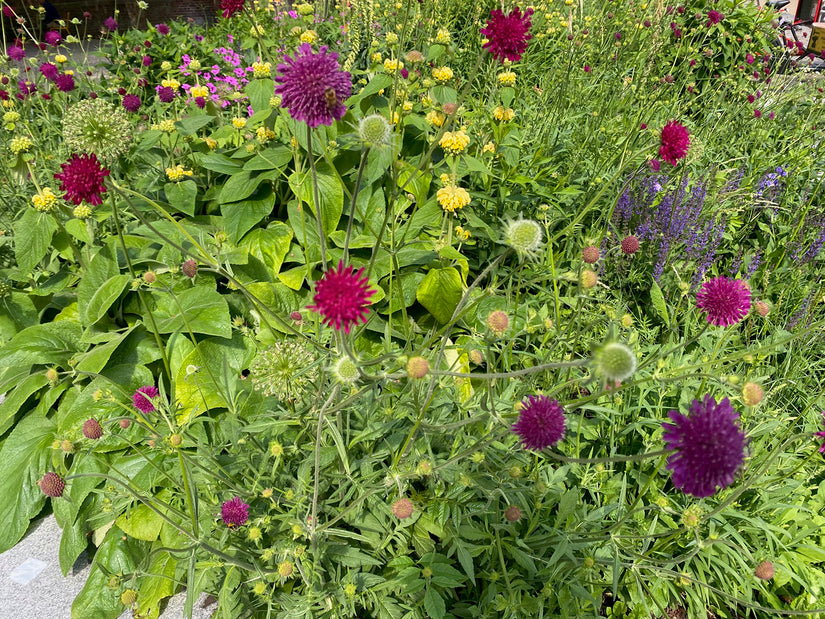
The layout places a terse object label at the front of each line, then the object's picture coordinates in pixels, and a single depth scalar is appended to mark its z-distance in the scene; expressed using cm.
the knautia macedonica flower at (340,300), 29
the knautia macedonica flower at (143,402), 42
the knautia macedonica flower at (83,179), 38
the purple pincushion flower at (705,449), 29
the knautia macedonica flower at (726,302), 40
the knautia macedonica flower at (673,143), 47
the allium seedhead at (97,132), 43
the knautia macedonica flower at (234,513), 37
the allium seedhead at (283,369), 42
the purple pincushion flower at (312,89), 33
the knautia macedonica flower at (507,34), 41
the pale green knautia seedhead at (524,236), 34
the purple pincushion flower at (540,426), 33
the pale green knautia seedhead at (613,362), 29
